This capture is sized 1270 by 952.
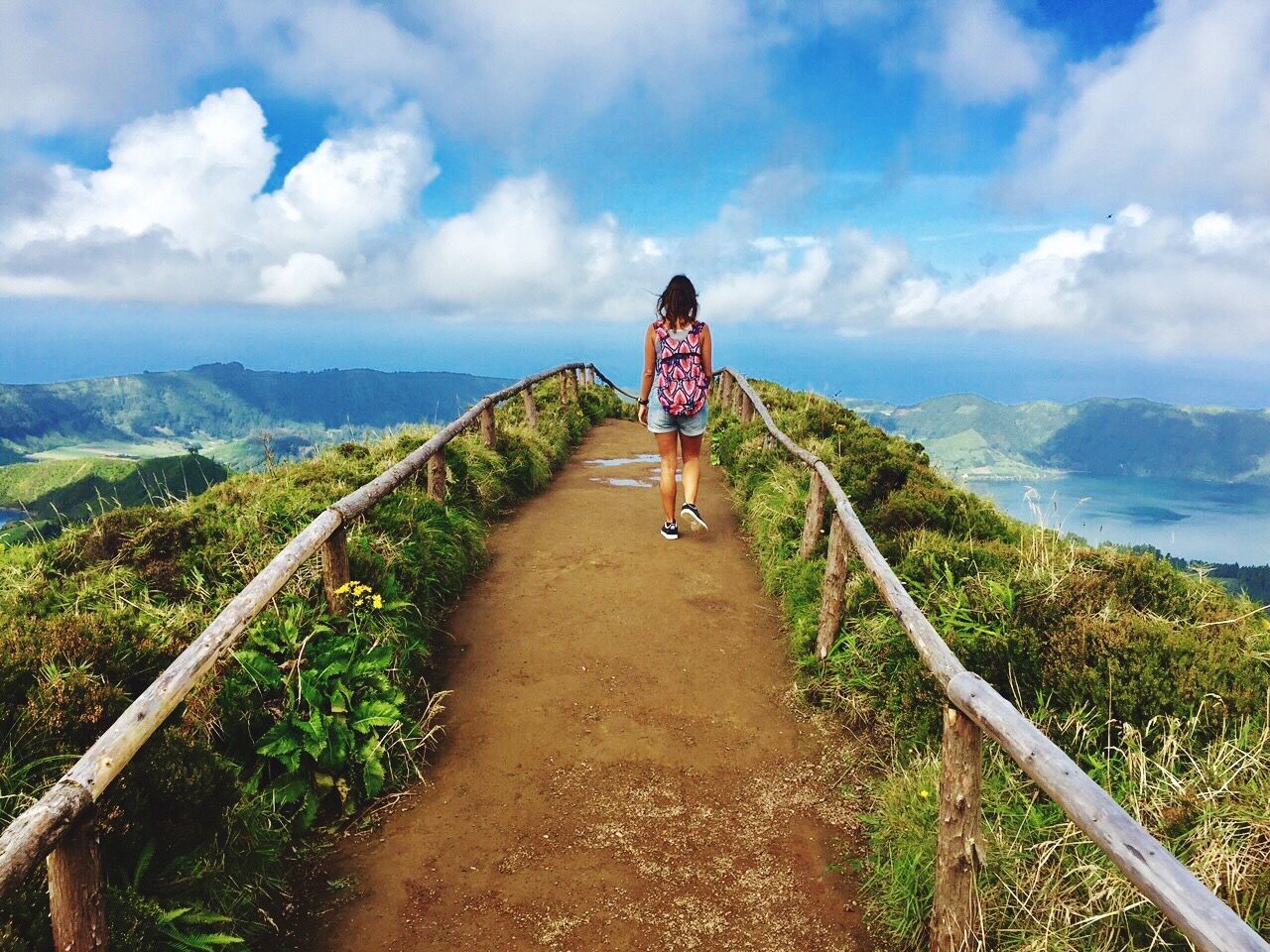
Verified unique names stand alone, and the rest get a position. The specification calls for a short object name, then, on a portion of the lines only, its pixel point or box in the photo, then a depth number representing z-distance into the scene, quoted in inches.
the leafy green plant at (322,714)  154.0
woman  293.7
